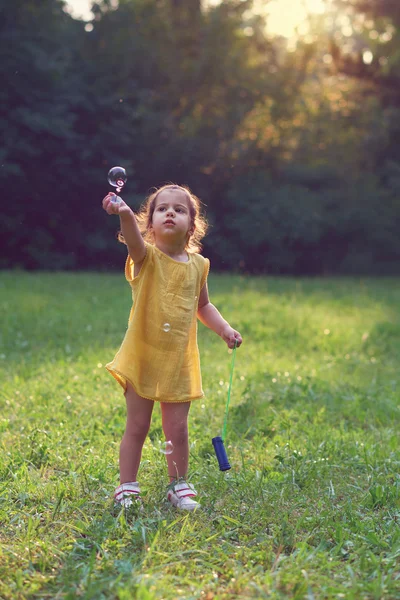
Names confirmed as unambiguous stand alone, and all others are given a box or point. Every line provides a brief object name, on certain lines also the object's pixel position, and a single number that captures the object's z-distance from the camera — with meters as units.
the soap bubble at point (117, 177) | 3.06
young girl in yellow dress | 3.23
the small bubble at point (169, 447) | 3.26
